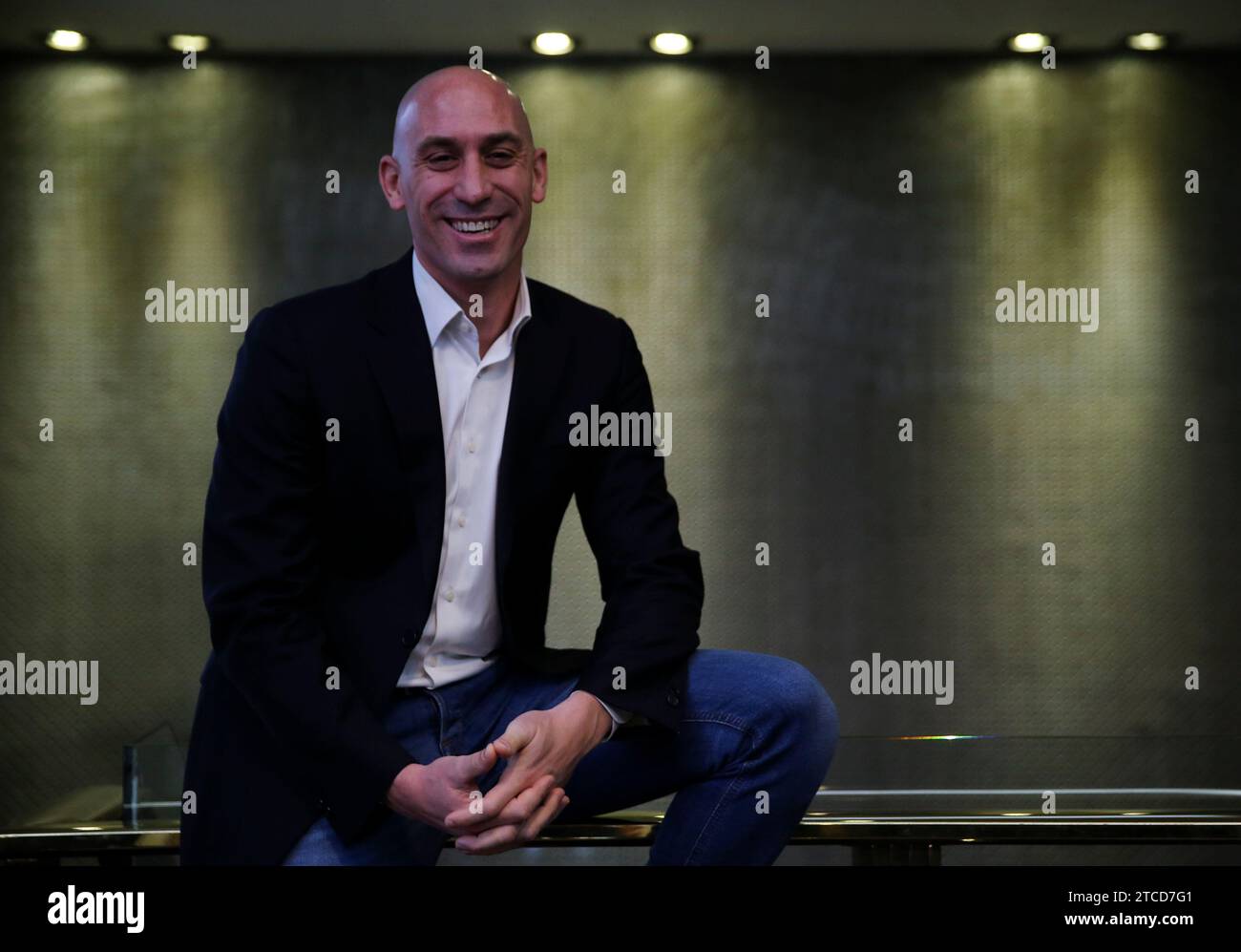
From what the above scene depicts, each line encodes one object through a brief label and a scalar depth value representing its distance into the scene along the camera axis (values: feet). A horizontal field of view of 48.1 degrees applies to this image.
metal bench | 5.62
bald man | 4.70
